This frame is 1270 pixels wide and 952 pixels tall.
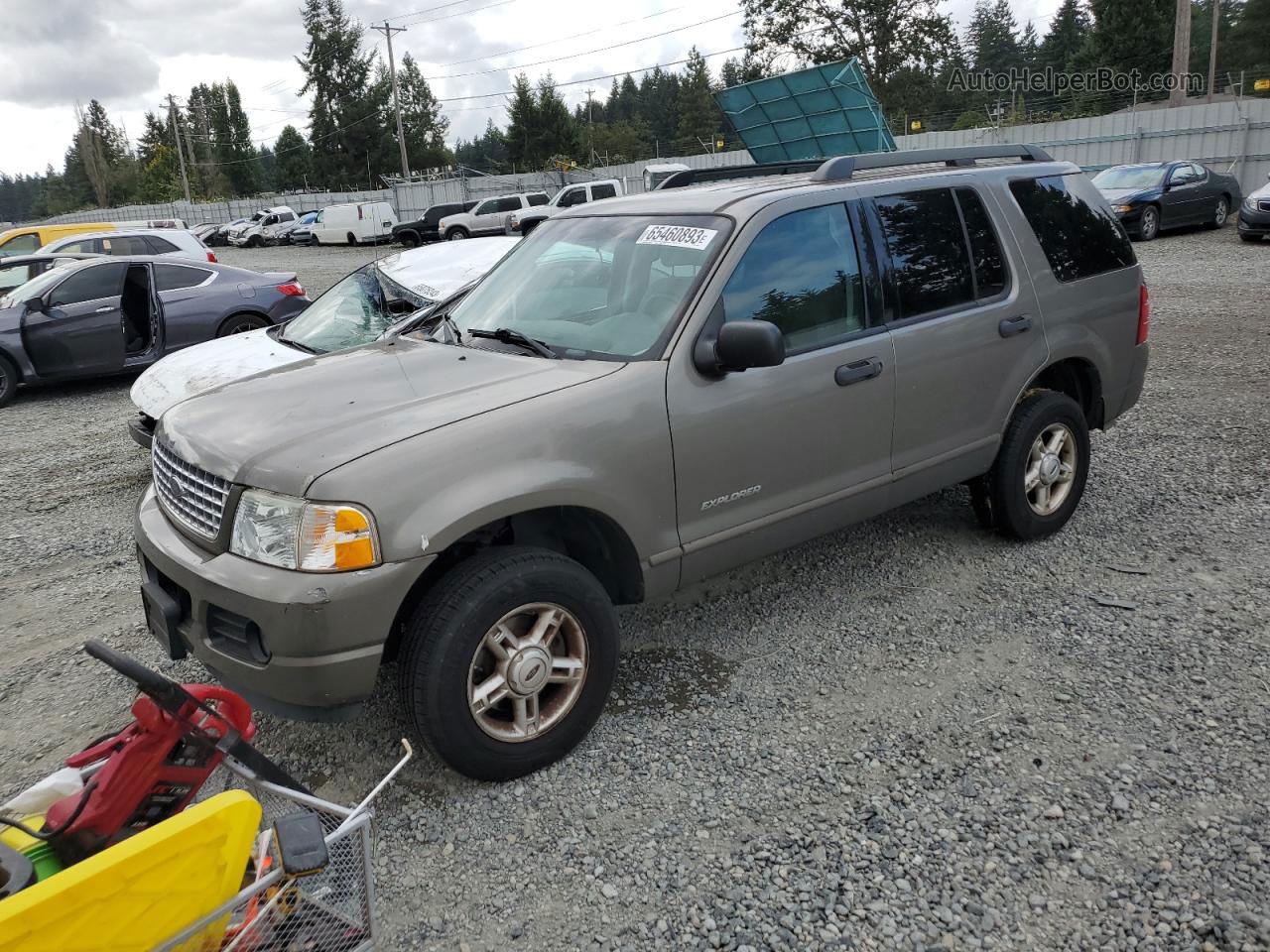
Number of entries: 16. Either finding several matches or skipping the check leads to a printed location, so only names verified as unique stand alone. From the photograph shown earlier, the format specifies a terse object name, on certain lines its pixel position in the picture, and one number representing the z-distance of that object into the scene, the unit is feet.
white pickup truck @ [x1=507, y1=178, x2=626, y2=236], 99.86
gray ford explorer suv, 9.54
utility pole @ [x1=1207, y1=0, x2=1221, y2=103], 143.13
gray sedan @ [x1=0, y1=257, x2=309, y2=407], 32.89
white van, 127.95
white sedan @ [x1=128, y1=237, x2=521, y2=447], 21.48
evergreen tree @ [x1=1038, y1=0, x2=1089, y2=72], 296.30
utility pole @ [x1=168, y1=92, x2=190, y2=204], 259.97
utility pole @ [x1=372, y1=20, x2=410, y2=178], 188.26
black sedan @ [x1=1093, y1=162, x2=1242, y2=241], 59.88
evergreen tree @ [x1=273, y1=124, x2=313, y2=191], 256.50
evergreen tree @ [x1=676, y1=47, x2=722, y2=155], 307.37
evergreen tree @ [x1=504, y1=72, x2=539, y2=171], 210.18
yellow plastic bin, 6.07
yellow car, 61.67
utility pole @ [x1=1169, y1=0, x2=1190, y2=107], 86.17
